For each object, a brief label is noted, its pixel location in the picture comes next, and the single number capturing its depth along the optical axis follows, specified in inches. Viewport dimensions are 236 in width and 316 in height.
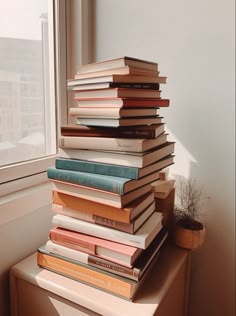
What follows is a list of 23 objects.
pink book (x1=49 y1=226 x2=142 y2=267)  25.4
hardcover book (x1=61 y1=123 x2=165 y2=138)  26.4
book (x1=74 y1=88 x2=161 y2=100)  25.4
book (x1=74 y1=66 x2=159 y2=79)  25.4
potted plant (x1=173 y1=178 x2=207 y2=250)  34.4
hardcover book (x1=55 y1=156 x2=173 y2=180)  25.0
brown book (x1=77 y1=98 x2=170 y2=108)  25.5
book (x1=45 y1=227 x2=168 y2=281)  25.4
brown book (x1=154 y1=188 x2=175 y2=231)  34.2
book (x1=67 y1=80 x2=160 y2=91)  25.7
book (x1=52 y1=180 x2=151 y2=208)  25.0
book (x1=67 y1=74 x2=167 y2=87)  25.4
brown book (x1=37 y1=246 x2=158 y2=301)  25.5
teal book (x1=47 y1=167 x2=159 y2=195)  24.5
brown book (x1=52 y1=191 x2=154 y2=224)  25.3
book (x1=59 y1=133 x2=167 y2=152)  25.2
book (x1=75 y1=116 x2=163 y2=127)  25.6
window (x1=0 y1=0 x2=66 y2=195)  33.3
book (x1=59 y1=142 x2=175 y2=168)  25.2
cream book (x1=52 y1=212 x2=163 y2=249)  25.5
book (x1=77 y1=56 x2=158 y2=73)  25.5
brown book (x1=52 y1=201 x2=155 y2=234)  25.6
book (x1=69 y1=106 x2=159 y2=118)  25.3
